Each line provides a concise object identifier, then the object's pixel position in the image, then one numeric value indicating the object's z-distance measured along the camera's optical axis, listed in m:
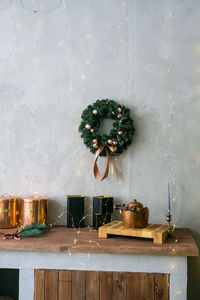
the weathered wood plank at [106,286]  1.70
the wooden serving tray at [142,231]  1.73
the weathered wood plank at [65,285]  1.72
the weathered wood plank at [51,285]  1.74
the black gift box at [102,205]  2.10
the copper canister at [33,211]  2.17
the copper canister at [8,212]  2.17
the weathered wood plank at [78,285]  1.72
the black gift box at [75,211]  2.18
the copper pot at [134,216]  1.83
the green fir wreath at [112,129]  2.23
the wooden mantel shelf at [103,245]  1.65
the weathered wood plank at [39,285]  1.75
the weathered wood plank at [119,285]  1.69
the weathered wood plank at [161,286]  1.67
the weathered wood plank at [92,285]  1.71
